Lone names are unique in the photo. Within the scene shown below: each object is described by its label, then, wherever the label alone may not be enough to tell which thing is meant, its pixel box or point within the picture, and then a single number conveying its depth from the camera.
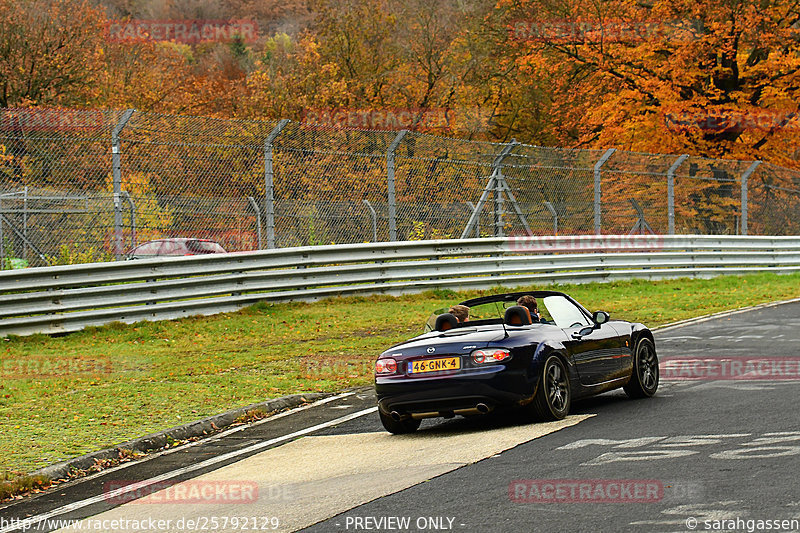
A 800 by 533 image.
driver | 19.05
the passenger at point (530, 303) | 19.00
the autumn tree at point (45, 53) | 78.44
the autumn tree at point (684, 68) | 68.12
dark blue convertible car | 16.89
